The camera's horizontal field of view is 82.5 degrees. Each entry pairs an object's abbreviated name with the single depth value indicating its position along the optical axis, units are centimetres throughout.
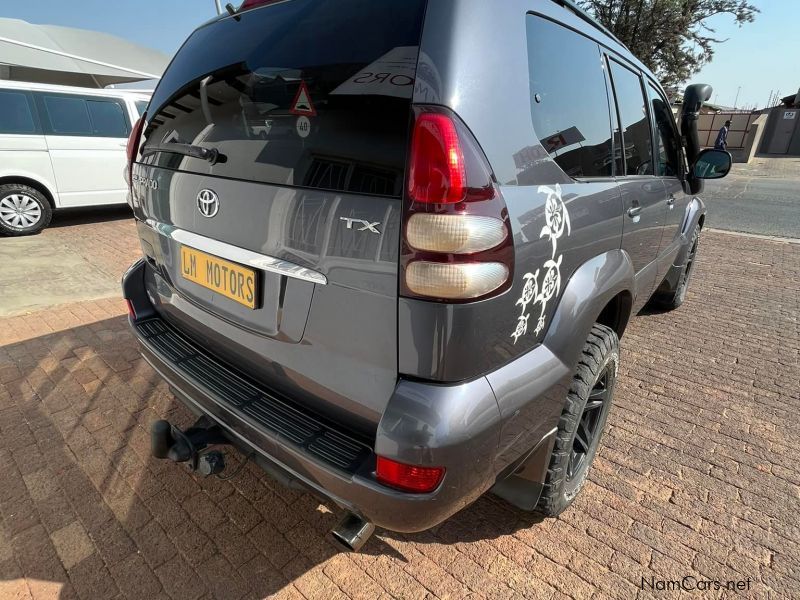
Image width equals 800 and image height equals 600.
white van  634
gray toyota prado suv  116
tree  2228
